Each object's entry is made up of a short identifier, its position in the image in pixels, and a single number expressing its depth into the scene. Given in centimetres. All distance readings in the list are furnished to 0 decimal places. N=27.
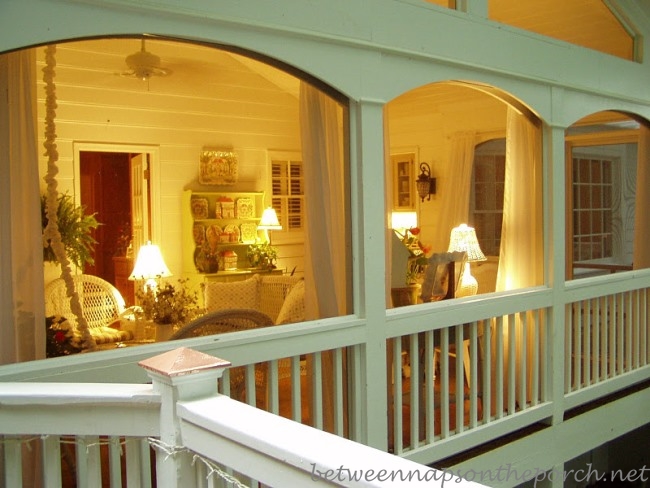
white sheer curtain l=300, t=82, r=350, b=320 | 352
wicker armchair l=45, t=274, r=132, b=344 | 613
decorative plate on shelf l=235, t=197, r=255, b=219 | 792
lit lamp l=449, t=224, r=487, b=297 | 558
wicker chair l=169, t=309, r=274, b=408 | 340
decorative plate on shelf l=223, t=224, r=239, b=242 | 779
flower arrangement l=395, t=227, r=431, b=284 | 593
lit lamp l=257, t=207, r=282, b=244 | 784
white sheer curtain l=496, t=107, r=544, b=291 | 461
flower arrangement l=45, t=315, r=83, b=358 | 329
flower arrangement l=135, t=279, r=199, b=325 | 457
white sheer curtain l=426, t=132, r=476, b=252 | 784
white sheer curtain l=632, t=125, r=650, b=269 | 616
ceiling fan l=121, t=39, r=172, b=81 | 585
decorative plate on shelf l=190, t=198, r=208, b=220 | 755
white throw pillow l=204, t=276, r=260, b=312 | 637
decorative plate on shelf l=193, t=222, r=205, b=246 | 755
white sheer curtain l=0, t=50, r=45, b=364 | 254
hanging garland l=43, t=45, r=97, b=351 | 295
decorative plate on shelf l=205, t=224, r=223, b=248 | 760
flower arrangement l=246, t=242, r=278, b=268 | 785
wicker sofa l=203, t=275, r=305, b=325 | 637
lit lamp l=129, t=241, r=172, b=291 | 574
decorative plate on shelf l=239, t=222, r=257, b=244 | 792
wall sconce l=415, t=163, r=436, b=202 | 823
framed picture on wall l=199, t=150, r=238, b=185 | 768
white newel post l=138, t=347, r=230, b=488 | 139
